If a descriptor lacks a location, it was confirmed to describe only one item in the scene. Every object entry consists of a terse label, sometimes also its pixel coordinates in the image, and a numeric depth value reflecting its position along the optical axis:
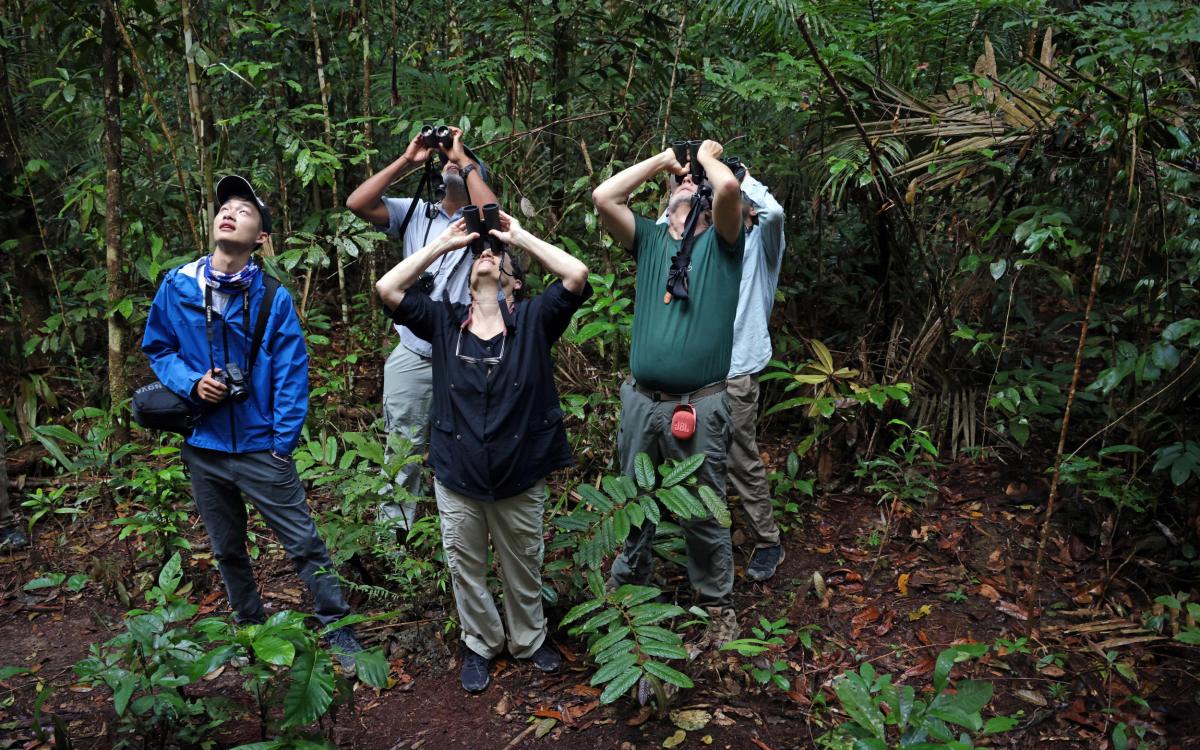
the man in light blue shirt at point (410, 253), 4.16
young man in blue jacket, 3.66
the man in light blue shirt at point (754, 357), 4.30
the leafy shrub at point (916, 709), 2.54
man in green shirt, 3.69
